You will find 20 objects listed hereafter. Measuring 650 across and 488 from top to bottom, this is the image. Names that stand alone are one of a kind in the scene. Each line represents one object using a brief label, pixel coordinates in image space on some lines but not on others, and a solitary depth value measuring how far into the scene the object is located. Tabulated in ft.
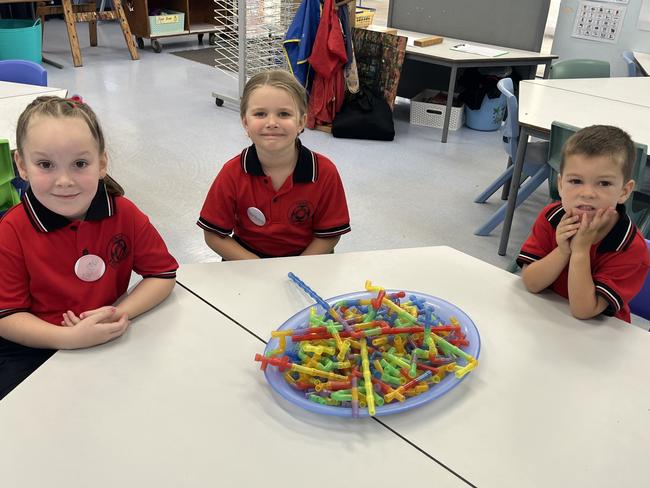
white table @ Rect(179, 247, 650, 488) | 2.94
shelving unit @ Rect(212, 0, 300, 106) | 15.18
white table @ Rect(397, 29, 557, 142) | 13.85
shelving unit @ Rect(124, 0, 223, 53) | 21.65
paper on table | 14.35
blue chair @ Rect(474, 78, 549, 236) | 9.23
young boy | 4.11
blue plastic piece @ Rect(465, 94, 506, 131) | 15.25
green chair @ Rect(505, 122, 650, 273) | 7.75
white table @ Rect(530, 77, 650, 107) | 10.09
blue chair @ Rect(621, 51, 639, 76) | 13.87
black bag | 14.29
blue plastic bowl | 3.10
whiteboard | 14.99
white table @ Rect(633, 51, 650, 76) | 13.07
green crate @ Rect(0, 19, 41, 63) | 14.17
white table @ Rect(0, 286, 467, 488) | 2.78
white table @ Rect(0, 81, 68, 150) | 6.77
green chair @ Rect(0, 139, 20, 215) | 5.91
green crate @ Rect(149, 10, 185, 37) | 21.57
